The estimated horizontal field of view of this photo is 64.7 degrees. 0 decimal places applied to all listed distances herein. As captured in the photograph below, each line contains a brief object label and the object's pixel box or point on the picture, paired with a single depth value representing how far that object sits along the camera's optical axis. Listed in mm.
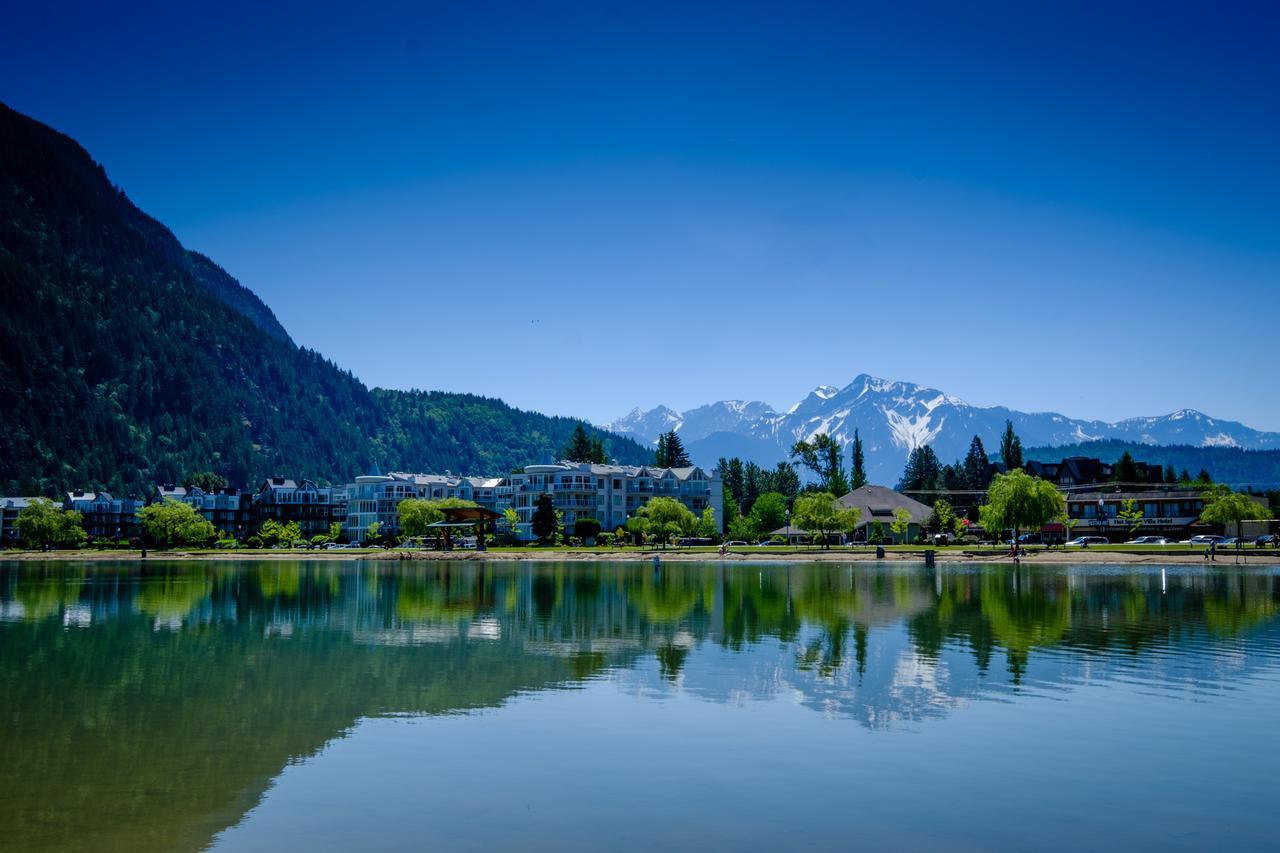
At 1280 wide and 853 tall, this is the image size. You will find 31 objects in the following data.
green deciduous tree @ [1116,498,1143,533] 135375
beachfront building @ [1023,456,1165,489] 174875
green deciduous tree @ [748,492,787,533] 155375
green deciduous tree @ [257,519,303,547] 166750
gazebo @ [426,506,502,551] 127875
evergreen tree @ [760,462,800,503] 197125
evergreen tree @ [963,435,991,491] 195250
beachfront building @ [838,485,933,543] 142875
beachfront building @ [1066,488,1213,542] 135500
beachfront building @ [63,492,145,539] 195375
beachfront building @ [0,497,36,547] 180500
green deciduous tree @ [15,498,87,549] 146750
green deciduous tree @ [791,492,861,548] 115812
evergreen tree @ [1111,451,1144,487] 167750
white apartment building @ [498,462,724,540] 160625
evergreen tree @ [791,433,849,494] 155375
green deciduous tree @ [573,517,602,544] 140000
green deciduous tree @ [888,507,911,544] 131125
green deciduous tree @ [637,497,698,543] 126688
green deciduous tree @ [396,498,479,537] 140750
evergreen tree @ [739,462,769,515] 192625
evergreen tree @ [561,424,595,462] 186250
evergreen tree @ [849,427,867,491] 172250
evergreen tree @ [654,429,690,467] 192625
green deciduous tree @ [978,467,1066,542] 95938
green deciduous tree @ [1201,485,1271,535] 110562
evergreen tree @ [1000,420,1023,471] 179638
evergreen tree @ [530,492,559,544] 142125
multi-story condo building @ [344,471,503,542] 185500
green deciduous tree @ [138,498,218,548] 146750
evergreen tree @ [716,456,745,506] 193625
